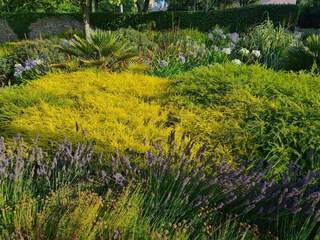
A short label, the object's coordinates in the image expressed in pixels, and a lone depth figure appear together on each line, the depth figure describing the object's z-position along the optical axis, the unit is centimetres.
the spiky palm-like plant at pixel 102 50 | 714
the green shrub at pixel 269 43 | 908
